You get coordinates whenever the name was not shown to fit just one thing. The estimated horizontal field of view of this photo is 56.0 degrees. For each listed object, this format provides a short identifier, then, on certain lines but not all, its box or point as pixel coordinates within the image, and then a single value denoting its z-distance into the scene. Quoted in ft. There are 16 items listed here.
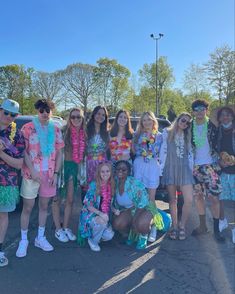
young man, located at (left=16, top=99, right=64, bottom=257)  9.31
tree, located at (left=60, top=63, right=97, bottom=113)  91.47
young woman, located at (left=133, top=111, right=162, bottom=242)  10.66
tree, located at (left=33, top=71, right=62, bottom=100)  91.47
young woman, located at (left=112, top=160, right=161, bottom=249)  9.94
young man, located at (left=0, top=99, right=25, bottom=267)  8.29
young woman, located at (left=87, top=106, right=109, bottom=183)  10.64
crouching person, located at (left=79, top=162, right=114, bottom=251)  9.73
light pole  74.85
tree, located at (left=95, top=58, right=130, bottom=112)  89.28
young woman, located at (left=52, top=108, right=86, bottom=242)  10.38
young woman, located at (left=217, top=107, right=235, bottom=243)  10.40
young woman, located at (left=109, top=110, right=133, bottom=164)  10.74
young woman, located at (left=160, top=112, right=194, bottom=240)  10.65
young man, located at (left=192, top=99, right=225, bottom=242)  10.55
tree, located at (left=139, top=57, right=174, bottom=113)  79.62
